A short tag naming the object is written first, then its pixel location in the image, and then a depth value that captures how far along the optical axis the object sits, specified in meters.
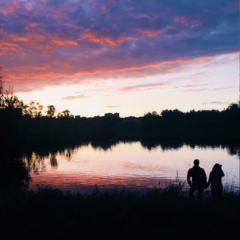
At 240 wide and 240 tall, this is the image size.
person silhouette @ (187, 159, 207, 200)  13.37
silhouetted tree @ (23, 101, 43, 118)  103.29
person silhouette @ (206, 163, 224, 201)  13.48
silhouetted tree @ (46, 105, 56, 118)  114.86
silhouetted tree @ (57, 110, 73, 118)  117.63
